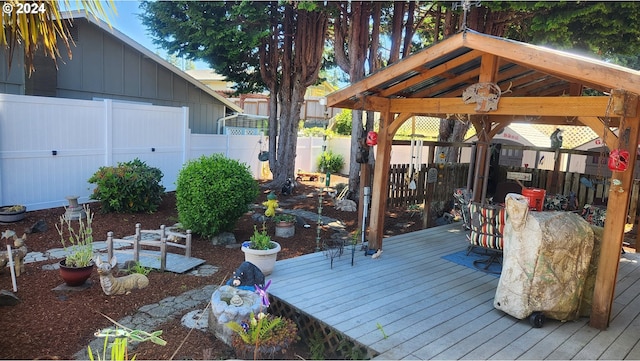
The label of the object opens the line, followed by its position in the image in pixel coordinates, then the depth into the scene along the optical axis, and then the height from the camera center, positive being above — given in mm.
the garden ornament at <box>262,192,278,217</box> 7461 -1267
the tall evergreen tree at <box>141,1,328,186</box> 9336 +2172
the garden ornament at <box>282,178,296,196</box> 11180 -1406
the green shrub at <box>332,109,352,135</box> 19109 +783
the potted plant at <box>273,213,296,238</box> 7141 -1579
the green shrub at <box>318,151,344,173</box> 16203 -922
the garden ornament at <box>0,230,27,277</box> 4632 -1573
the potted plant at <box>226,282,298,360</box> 3211 -1603
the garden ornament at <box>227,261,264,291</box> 3896 -1383
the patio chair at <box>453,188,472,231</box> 5789 -863
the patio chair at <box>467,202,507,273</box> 4949 -966
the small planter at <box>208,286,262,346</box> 3492 -1506
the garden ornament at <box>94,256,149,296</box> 4285 -1687
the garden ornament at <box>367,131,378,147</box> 5832 +51
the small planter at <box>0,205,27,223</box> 6617 -1539
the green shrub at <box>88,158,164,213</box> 7527 -1157
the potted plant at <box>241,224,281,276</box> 4531 -1293
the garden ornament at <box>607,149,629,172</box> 3561 -21
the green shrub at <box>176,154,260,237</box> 6219 -958
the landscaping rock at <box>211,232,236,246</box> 6469 -1692
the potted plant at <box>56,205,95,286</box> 4410 -1547
